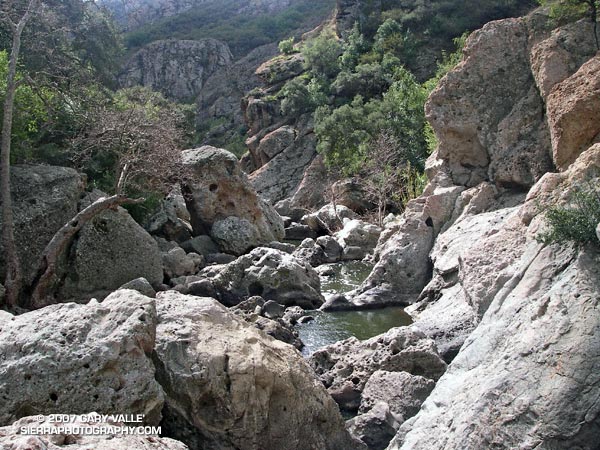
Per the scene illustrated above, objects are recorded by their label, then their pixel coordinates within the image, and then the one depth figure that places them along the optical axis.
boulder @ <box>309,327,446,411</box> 11.01
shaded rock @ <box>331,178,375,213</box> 38.88
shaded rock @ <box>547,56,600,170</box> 13.16
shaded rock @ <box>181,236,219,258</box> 24.47
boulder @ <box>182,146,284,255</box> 25.58
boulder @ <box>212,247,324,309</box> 18.56
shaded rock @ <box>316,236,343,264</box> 26.60
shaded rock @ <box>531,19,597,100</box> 15.56
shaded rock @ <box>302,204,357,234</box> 33.88
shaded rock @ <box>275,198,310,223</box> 42.38
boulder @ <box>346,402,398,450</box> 8.91
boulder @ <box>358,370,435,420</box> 9.70
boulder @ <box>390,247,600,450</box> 5.79
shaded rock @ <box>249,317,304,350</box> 14.16
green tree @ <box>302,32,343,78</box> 54.00
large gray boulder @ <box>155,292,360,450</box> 7.59
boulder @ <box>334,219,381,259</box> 27.23
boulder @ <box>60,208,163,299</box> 16.23
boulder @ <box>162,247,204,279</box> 20.00
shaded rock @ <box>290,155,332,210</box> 45.12
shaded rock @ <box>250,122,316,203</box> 48.78
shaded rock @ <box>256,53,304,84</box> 57.41
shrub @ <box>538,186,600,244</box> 6.91
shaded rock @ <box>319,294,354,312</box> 17.78
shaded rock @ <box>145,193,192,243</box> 24.14
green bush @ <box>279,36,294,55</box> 61.94
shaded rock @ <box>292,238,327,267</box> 25.89
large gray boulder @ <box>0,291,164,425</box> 6.72
